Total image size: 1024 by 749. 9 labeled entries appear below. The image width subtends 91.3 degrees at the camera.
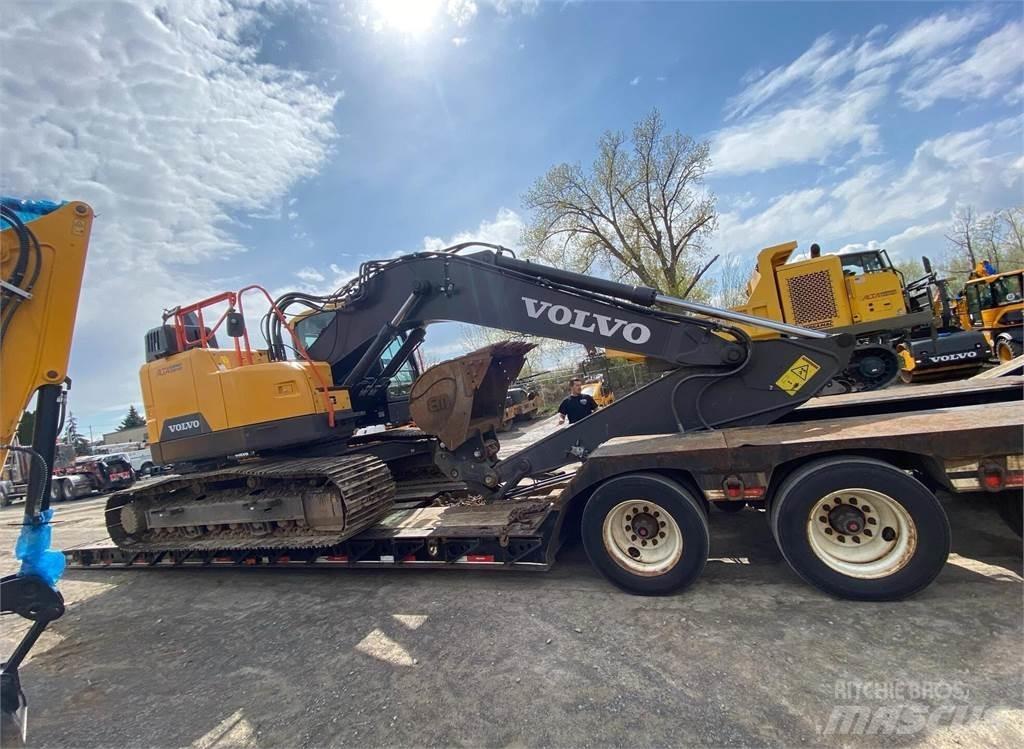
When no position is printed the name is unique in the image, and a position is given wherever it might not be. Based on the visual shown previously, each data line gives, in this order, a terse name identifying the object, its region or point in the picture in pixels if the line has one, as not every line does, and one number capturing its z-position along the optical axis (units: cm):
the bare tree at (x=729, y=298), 2690
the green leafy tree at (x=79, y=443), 3998
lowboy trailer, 308
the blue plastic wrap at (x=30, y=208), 335
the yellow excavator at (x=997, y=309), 1319
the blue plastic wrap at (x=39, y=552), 307
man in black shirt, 752
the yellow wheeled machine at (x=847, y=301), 1044
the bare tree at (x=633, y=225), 2684
